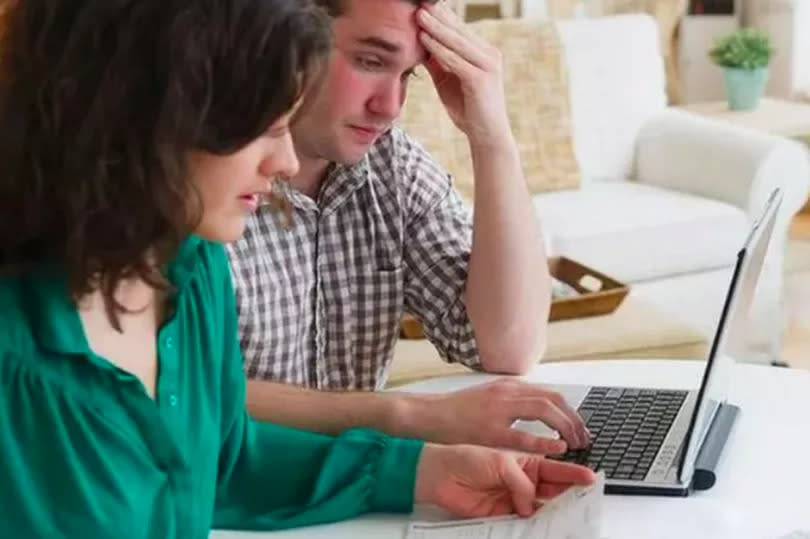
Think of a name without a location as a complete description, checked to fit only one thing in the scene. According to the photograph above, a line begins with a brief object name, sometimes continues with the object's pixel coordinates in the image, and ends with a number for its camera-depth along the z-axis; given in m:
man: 2.37
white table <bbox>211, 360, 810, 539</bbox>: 2.02
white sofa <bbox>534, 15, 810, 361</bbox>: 4.47
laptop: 2.08
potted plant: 5.60
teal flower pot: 5.60
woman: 1.76
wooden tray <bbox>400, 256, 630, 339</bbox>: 3.56
